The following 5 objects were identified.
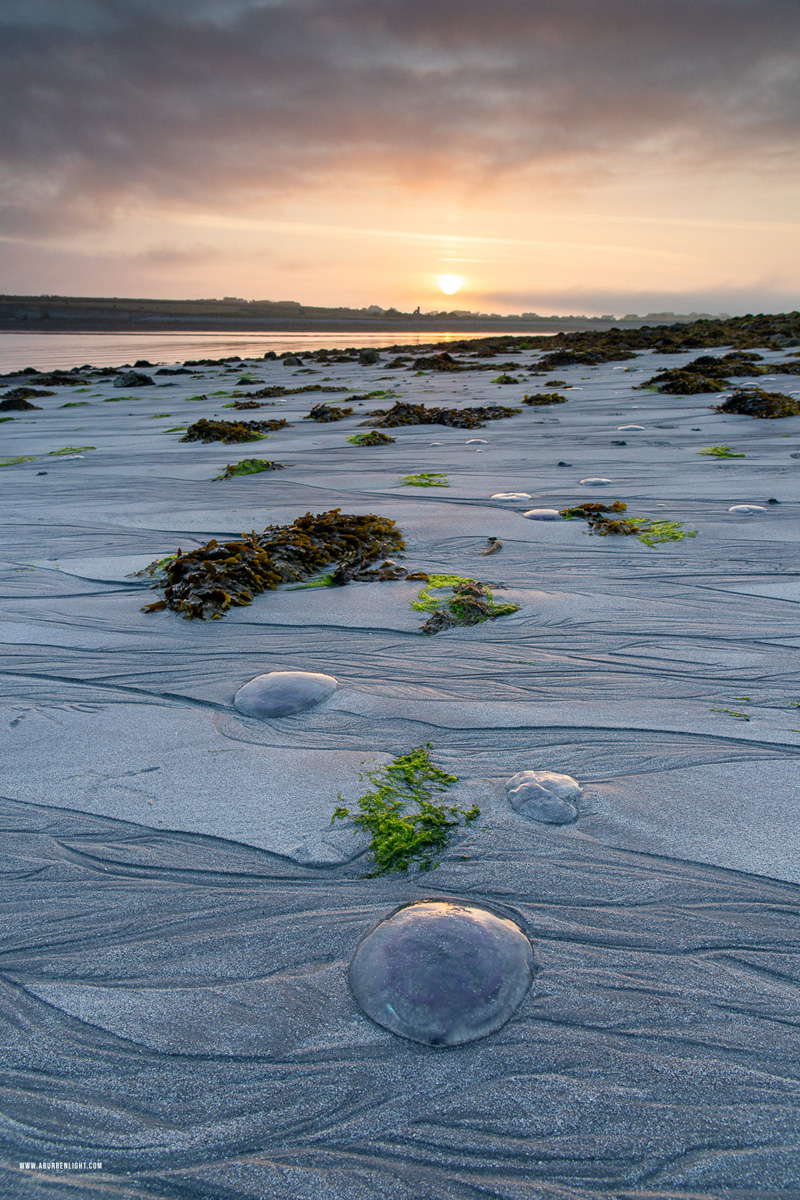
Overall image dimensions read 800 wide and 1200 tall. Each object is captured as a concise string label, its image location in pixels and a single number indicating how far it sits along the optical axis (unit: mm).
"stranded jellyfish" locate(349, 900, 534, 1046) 1238
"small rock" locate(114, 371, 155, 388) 15525
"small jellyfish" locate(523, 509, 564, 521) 4391
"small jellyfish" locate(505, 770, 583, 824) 1786
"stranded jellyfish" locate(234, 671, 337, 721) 2328
